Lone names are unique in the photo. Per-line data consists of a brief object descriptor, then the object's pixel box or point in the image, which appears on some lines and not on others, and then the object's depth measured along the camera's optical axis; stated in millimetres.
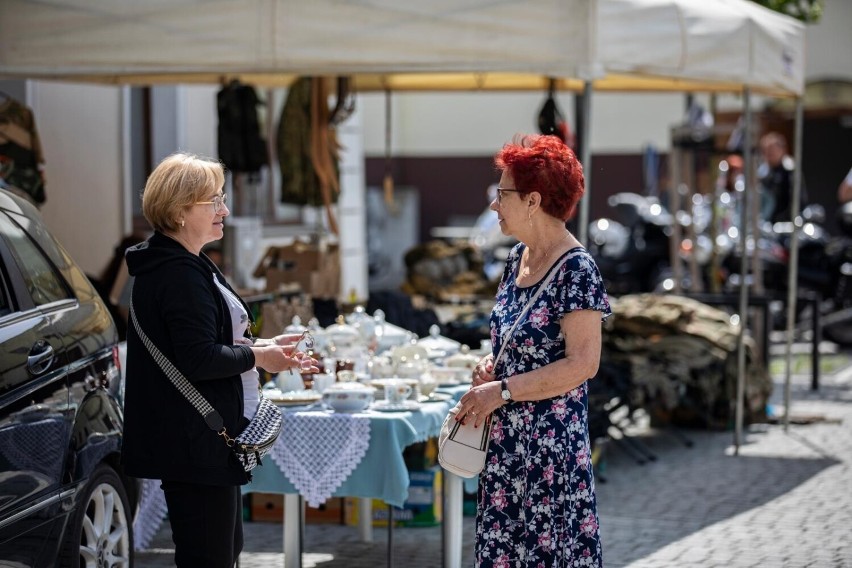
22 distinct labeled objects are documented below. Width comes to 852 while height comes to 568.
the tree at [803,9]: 20737
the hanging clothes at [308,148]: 16062
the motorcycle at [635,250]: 26827
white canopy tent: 10862
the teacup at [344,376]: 9959
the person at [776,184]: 24022
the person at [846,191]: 21438
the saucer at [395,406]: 9320
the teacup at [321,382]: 9658
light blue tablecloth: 8895
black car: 6796
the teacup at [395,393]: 9453
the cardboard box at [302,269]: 15283
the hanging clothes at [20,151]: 13024
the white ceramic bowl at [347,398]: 9184
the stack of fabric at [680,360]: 15153
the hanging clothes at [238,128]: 15257
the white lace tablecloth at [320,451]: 8960
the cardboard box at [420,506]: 11660
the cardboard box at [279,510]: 11940
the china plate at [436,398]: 9833
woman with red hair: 6914
